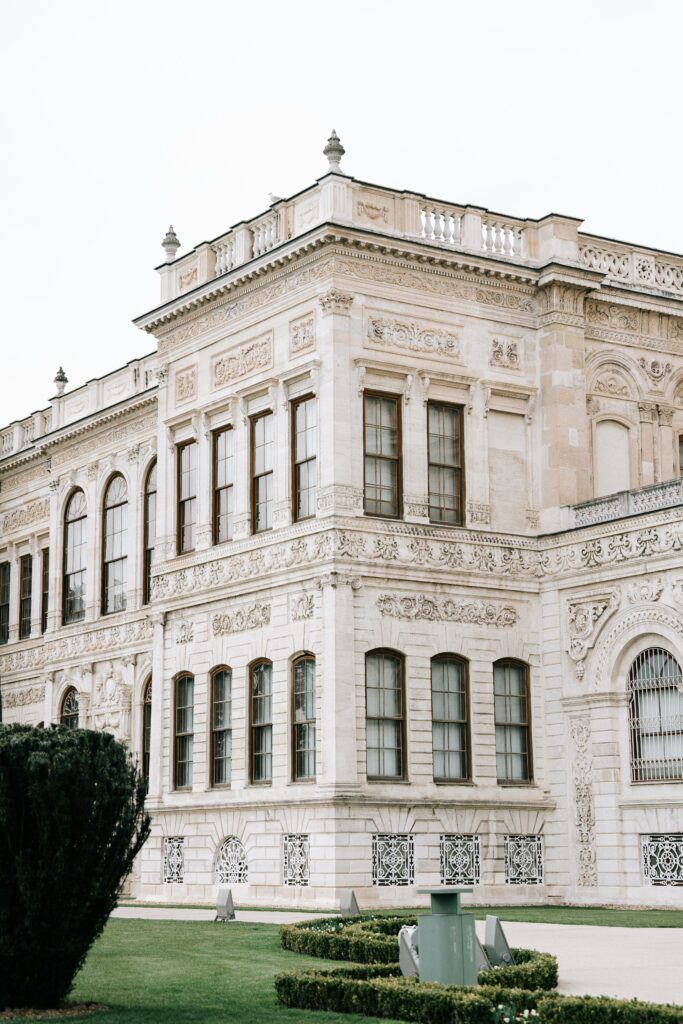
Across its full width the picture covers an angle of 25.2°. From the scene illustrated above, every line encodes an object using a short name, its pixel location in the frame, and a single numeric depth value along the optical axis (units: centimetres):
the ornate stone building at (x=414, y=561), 2747
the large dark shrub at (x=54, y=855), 1246
